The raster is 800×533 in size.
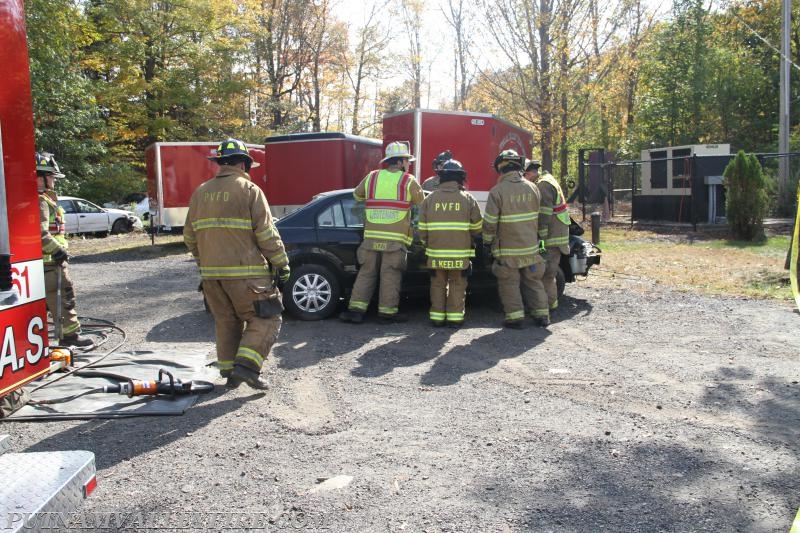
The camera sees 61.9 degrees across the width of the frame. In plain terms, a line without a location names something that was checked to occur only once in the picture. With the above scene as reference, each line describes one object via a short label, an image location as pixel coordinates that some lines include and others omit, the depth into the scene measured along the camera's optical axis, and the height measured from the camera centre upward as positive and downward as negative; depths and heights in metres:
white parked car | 21.61 -0.20
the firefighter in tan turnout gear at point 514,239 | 7.50 -0.41
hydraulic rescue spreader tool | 4.96 -1.33
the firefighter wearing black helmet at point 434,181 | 9.20 +0.33
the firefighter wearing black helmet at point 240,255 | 5.02 -0.35
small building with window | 19.02 +0.42
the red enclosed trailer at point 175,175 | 16.75 +0.86
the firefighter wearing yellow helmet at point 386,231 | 7.50 -0.29
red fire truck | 2.54 -0.35
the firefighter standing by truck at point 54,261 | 6.34 -0.47
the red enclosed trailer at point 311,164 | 12.86 +0.84
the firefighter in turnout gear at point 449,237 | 7.40 -0.36
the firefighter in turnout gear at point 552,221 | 8.06 -0.23
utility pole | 17.98 +1.95
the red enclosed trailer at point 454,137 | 11.18 +1.15
